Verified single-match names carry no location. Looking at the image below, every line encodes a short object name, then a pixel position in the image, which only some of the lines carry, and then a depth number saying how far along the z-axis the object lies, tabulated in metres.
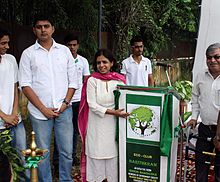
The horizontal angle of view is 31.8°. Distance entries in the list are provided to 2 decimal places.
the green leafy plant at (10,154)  2.80
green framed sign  3.44
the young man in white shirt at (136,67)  5.46
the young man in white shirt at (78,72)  4.75
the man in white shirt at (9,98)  3.39
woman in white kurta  3.63
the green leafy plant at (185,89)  5.38
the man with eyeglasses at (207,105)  3.41
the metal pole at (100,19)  5.98
